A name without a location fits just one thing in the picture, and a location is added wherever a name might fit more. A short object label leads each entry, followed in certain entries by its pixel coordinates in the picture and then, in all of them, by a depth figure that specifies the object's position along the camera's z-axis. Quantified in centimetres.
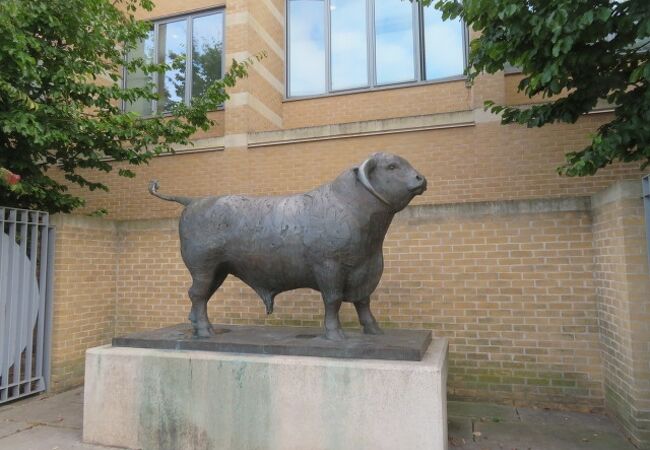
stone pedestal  339
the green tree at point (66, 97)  509
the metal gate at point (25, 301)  527
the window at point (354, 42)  929
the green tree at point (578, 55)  372
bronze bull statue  366
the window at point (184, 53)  998
